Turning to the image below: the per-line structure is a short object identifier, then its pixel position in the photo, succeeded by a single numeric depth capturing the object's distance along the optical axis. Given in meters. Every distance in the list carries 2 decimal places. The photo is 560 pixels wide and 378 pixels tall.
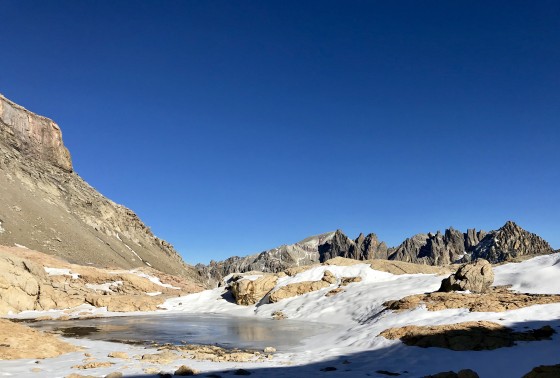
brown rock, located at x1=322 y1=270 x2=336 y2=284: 41.56
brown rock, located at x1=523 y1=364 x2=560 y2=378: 7.94
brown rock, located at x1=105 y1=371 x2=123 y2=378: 10.56
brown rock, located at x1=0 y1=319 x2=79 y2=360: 13.23
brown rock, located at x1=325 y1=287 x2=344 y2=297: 36.28
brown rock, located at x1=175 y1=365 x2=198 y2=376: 11.28
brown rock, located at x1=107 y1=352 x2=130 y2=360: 14.35
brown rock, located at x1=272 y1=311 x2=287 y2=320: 35.06
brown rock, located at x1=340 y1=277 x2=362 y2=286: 39.97
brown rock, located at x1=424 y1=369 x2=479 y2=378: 10.03
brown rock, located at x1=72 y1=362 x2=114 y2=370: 12.01
